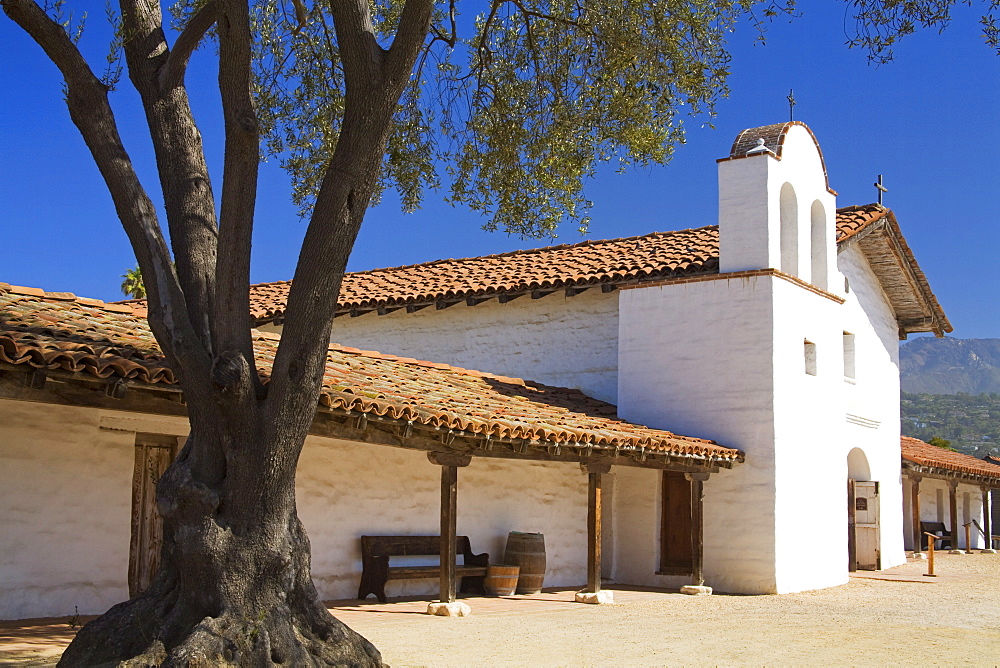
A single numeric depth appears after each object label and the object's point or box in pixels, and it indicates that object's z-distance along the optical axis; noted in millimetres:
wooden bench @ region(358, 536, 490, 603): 11938
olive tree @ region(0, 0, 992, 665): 6250
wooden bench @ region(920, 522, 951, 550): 25969
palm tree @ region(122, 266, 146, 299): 24922
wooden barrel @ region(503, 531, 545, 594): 13547
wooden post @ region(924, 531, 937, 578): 17562
